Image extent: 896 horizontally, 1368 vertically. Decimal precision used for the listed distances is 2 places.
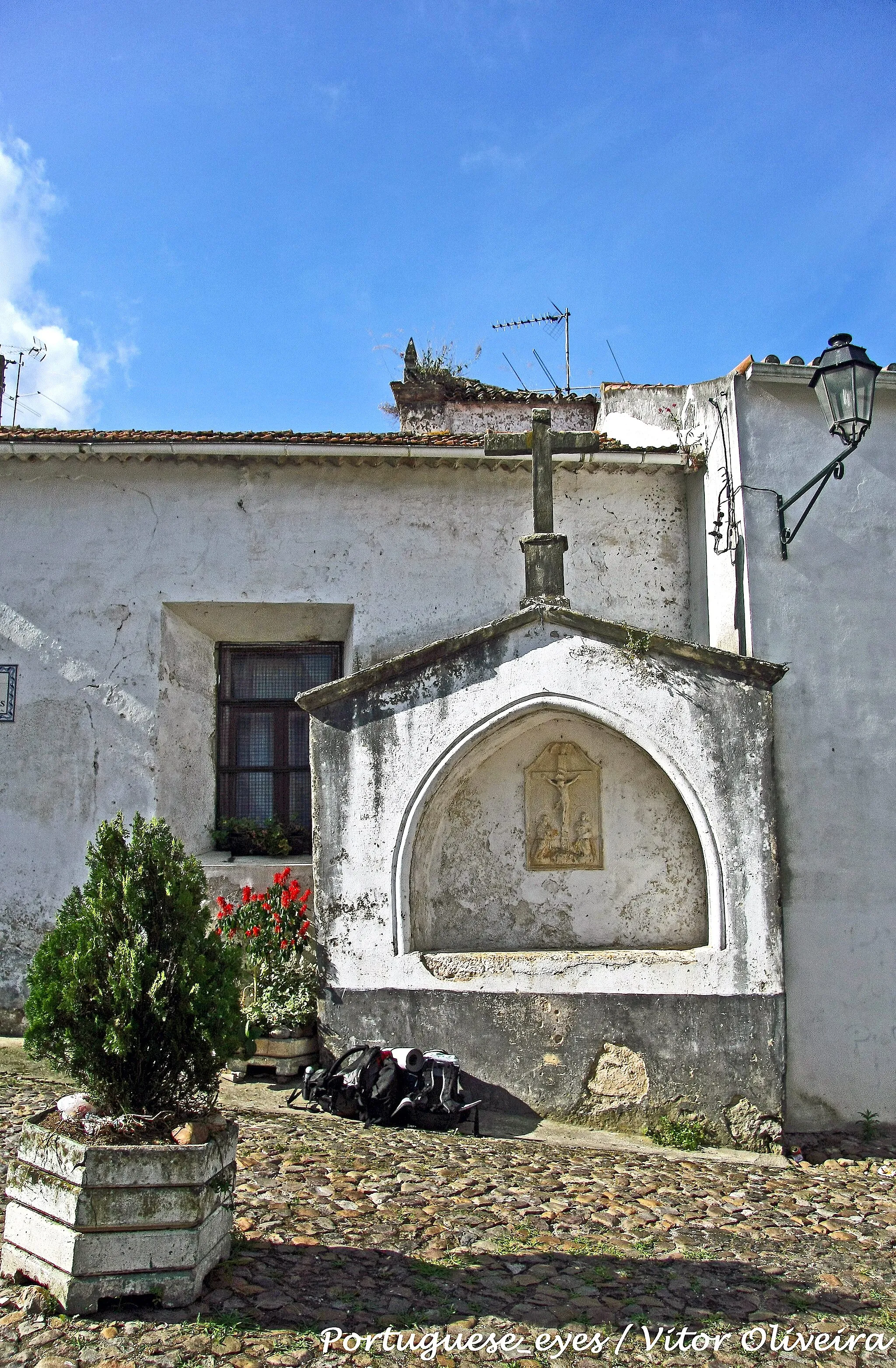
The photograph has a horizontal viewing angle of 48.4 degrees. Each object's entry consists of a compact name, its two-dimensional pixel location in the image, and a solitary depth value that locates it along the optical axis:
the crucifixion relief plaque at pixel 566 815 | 7.62
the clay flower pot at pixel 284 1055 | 7.00
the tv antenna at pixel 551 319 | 14.58
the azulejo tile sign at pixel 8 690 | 8.54
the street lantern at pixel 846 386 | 6.91
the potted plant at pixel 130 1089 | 3.70
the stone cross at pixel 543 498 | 7.40
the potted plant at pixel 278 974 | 7.05
